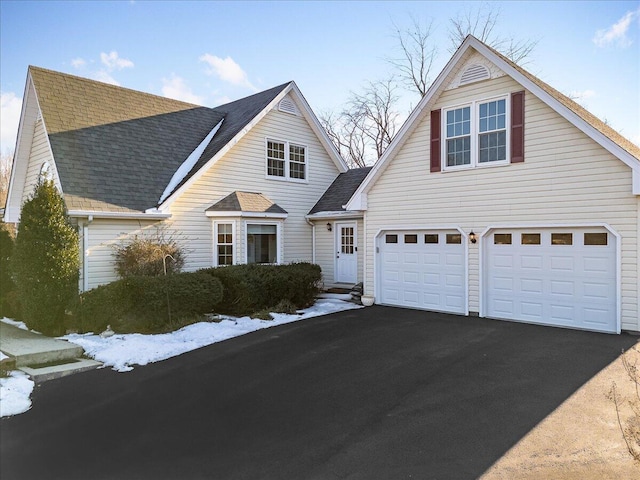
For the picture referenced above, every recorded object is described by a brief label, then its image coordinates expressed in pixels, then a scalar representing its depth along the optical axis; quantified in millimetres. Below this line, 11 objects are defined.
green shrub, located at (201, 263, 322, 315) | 11359
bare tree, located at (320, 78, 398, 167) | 32281
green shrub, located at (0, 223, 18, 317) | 11719
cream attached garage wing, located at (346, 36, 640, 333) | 9008
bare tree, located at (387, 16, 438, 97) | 27750
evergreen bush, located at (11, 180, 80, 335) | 9406
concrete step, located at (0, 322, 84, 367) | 7492
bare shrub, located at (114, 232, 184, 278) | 11625
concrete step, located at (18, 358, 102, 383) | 6868
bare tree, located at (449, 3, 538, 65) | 25734
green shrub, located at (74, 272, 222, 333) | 9578
